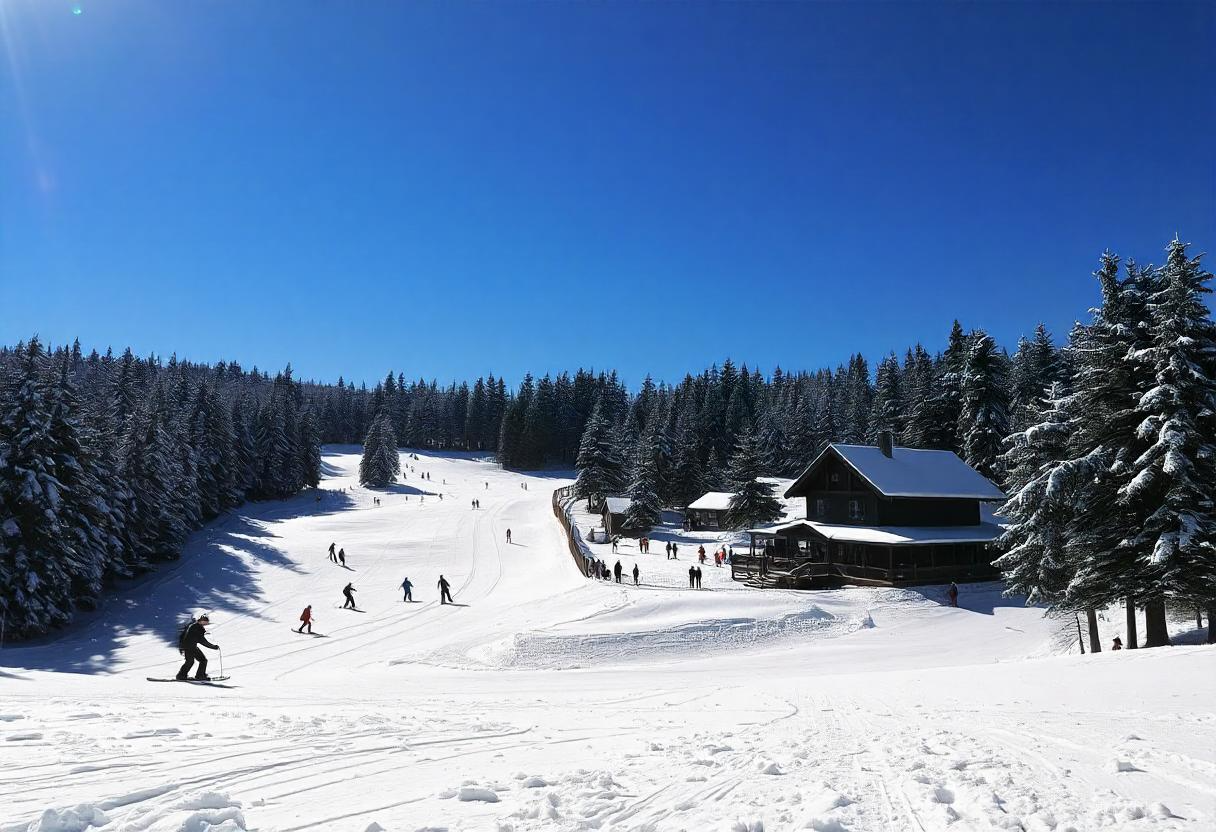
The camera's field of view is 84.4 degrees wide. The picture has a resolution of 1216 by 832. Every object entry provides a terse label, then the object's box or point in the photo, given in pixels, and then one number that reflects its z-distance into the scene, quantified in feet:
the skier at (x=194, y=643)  47.44
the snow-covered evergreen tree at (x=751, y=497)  174.70
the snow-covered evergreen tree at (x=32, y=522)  90.74
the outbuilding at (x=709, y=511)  195.83
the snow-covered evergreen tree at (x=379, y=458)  294.25
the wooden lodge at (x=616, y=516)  180.14
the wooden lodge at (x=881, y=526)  113.60
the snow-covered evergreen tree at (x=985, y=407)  165.99
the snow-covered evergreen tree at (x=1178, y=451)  58.75
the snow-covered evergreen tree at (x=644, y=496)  179.32
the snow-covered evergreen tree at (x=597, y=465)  225.35
